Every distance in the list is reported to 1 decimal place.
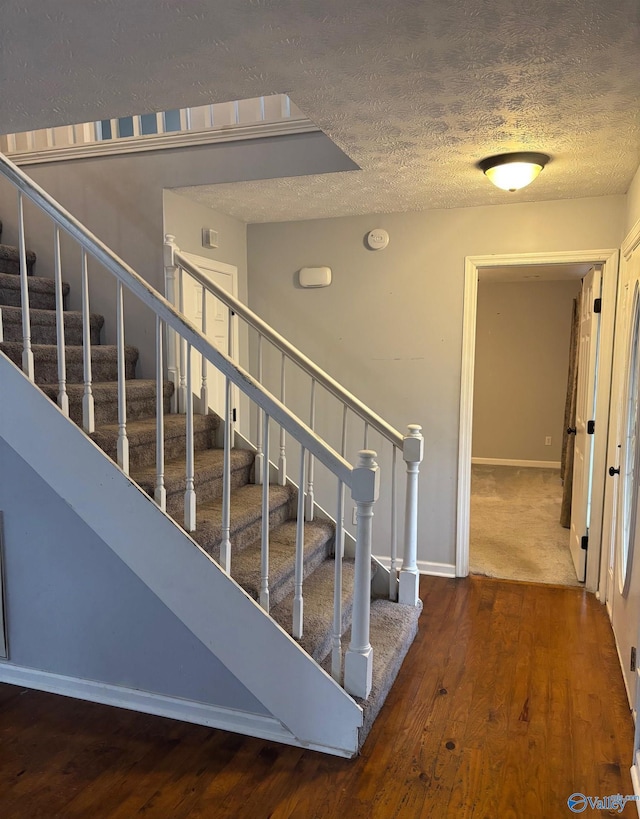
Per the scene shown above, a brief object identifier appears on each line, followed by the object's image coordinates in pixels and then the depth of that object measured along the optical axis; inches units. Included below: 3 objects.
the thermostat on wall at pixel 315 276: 153.2
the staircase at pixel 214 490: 92.9
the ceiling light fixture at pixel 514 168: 101.1
